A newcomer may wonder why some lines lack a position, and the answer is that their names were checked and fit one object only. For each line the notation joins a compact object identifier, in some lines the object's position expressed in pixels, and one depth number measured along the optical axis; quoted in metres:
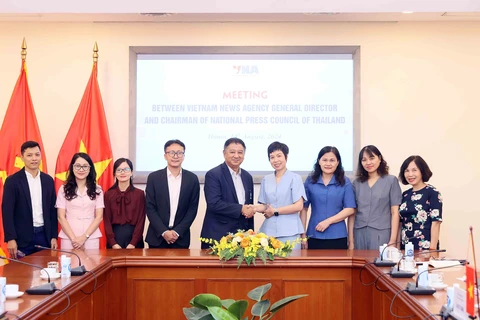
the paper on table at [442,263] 3.39
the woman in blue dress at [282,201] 4.54
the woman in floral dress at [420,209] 4.36
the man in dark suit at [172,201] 4.68
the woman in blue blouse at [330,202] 4.60
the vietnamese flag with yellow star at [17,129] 5.41
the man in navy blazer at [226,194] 4.64
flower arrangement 3.84
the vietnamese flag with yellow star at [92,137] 5.60
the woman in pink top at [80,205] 4.59
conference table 3.89
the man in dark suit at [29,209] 4.62
